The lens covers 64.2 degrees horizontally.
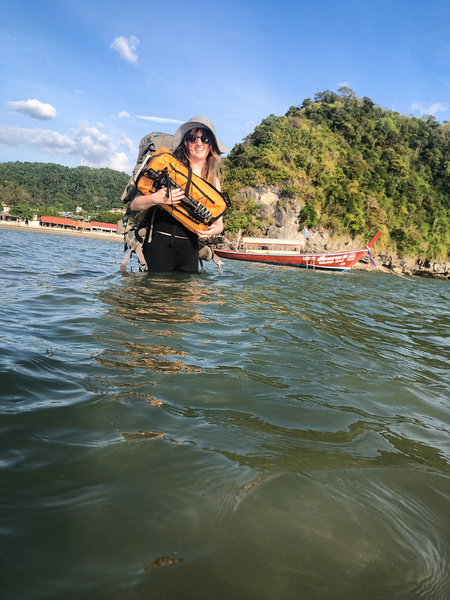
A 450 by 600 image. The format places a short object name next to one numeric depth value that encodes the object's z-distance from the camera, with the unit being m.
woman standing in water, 4.66
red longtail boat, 24.23
